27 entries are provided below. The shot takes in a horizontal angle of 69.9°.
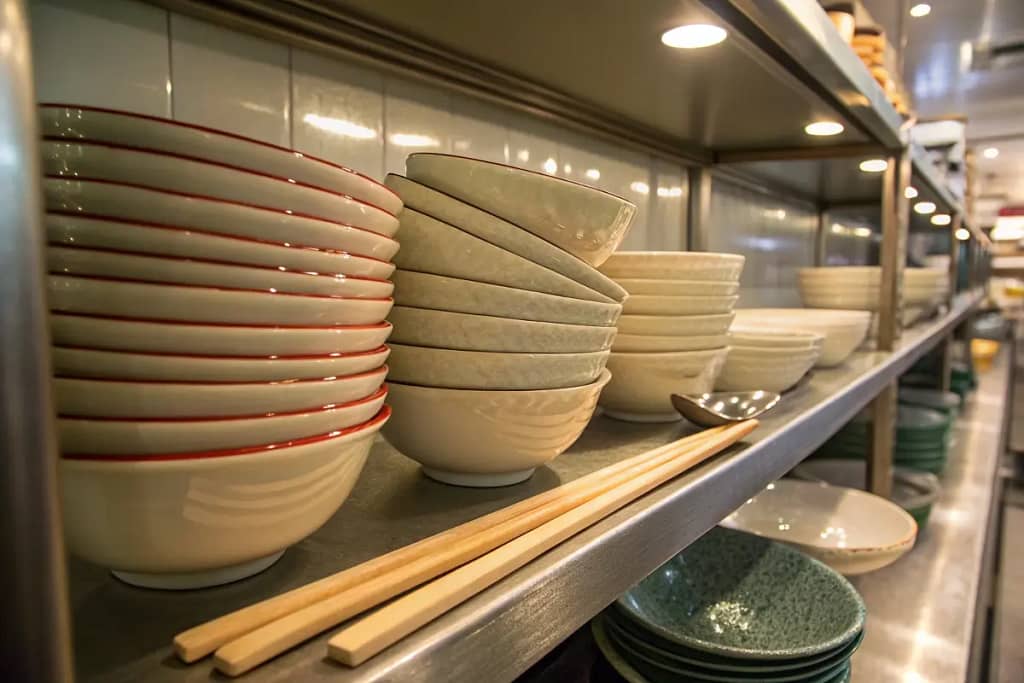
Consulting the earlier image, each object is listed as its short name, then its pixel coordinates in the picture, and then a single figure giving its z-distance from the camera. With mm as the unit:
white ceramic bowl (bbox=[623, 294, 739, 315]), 741
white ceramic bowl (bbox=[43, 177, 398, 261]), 295
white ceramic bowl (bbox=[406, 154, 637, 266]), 484
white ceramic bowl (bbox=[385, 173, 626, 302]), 474
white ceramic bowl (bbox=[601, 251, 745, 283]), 750
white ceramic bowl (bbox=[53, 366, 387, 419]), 286
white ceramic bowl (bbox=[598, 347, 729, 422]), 724
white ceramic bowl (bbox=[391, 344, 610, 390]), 469
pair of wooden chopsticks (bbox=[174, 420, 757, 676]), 280
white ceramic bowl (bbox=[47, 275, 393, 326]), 290
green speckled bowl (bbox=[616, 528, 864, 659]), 846
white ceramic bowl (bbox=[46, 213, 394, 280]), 290
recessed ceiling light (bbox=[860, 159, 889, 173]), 1615
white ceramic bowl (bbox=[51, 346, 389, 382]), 289
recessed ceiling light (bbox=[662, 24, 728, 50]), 764
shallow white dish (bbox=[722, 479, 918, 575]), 1235
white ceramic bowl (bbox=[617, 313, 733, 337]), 739
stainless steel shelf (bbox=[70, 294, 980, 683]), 286
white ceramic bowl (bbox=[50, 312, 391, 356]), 289
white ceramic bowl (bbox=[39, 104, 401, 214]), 298
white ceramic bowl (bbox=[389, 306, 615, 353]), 467
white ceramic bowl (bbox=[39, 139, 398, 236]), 296
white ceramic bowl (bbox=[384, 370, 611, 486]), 475
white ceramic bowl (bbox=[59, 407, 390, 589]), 294
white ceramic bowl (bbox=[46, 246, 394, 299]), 289
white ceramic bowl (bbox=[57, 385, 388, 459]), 286
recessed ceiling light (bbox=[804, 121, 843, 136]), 1224
